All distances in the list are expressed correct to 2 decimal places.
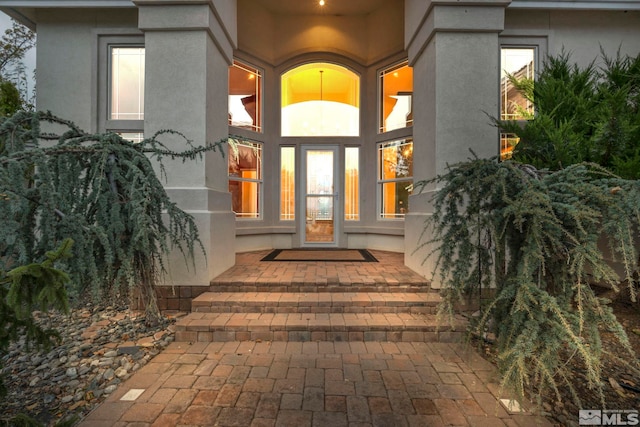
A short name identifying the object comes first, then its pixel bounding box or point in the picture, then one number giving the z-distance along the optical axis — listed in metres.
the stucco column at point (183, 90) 4.25
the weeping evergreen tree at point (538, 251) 1.94
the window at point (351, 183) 7.25
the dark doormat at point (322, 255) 5.79
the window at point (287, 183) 7.27
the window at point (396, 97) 6.68
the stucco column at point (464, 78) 4.34
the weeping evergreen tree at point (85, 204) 2.01
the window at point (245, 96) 6.74
